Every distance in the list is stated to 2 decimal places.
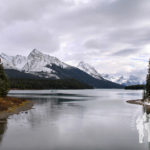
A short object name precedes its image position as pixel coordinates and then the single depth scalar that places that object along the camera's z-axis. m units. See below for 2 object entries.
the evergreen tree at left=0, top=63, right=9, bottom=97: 68.06
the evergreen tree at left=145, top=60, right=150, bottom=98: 76.31
